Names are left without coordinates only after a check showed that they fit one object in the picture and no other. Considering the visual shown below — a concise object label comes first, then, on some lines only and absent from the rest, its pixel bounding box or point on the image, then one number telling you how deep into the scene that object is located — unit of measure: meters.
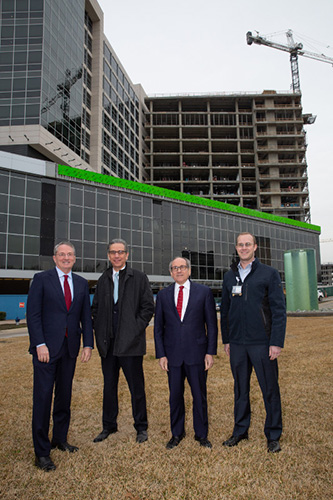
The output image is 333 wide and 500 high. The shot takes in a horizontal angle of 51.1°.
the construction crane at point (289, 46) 100.38
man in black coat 4.16
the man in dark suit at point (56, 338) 3.69
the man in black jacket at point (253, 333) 3.86
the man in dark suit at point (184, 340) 3.99
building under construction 71.06
